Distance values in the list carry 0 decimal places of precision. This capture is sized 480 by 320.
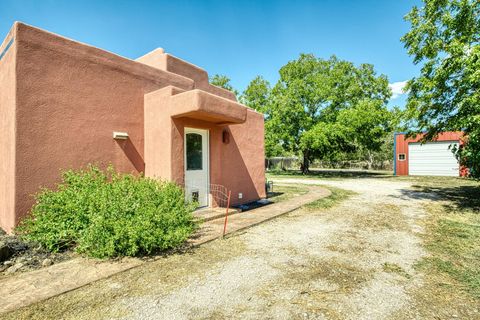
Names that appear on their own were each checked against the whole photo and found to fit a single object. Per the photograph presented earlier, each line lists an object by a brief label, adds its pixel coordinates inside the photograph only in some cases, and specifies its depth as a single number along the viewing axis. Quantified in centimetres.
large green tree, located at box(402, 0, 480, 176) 753
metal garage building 2077
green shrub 385
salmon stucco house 482
